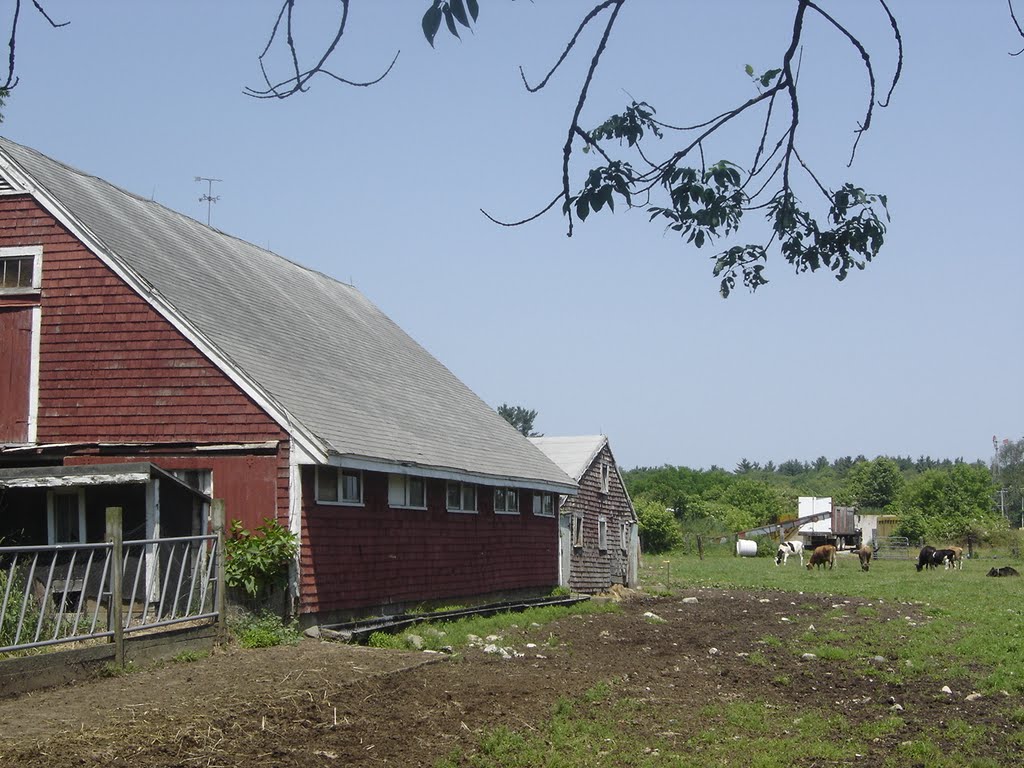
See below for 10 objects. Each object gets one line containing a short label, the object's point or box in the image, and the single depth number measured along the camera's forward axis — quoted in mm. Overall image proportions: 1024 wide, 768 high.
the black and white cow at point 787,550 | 54653
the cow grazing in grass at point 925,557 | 45969
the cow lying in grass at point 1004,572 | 41103
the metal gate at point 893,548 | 59531
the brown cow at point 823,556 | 46938
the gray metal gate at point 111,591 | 12383
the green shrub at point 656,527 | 62781
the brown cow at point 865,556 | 46344
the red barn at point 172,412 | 17703
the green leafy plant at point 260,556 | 16875
